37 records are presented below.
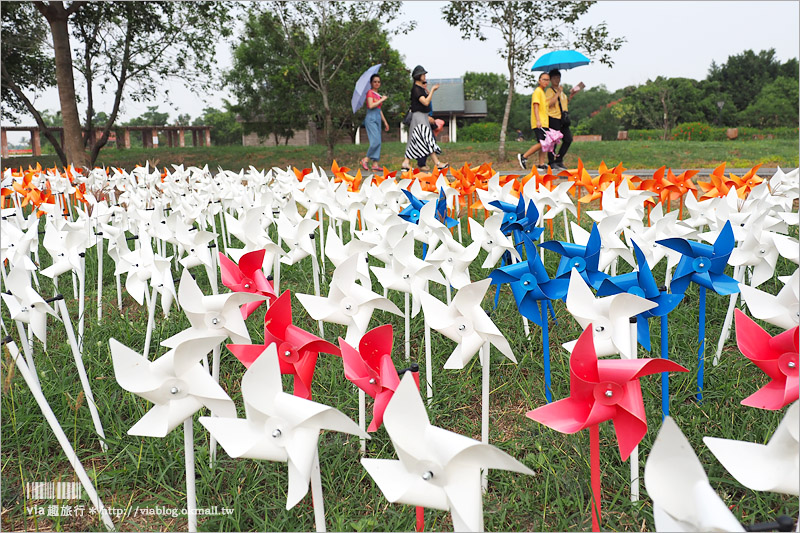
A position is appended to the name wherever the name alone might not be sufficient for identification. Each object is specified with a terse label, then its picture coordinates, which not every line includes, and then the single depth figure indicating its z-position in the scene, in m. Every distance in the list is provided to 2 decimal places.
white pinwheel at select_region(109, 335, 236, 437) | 1.54
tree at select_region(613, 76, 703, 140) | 36.69
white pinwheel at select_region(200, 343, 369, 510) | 1.38
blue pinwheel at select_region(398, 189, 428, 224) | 3.86
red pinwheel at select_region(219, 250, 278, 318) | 2.19
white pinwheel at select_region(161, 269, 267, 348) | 1.78
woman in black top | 10.16
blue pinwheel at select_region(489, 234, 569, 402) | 2.16
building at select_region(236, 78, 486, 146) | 37.81
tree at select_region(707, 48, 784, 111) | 41.09
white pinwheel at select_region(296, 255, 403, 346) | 2.07
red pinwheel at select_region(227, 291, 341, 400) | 1.74
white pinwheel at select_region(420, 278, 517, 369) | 1.85
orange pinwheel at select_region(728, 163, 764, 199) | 3.94
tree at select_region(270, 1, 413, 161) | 14.84
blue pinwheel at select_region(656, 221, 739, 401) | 2.18
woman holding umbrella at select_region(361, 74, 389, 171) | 10.80
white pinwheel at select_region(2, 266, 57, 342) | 2.02
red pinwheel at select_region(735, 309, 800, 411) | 1.49
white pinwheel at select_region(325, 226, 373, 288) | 2.68
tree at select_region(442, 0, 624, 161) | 13.20
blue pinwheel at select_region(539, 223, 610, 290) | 2.26
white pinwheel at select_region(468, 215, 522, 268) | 2.83
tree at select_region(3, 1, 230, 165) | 13.76
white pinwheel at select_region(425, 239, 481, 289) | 2.61
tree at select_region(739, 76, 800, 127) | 33.25
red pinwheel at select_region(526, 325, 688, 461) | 1.45
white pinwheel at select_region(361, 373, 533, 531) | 1.20
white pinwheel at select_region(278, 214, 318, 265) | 3.13
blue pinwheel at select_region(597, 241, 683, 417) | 1.93
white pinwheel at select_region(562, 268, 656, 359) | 1.73
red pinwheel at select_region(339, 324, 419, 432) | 1.57
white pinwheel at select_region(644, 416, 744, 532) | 1.01
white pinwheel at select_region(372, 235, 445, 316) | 2.51
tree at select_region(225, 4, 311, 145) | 18.04
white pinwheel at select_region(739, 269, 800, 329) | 1.72
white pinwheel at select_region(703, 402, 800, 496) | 1.24
